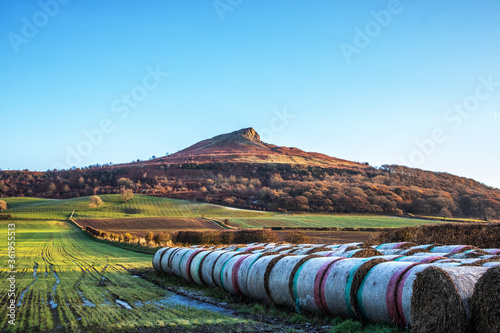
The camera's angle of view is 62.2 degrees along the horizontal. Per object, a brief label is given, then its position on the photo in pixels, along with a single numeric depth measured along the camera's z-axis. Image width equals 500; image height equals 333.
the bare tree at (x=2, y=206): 75.00
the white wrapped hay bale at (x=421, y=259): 10.21
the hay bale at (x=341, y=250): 13.40
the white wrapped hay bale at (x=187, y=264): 16.77
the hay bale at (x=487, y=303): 5.85
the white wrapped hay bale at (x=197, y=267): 15.93
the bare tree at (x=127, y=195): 92.25
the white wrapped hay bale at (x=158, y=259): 20.00
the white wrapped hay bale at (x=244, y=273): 12.36
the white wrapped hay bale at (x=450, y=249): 13.61
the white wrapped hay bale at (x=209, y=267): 14.92
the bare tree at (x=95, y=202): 83.17
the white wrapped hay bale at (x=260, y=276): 11.44
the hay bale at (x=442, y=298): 6.15
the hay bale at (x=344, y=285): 8.55
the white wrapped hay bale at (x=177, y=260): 17.77
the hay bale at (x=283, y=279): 10.48
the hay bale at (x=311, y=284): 9.45
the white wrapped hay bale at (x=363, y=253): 11.97
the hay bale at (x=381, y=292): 7.80
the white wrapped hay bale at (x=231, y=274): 12.98
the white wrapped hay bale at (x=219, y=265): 14.19
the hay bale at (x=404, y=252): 13.01
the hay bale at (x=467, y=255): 11.49
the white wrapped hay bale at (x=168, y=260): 18.78
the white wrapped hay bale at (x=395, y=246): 16.19
